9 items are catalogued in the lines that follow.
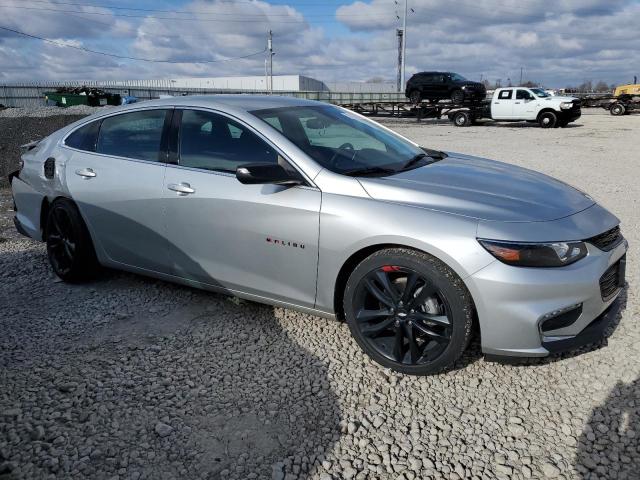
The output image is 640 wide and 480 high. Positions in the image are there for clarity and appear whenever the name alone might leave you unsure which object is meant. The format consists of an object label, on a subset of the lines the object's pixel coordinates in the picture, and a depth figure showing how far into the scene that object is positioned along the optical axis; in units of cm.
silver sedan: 289
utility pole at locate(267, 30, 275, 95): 7056
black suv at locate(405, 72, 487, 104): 3038
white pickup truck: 2491
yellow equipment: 3769
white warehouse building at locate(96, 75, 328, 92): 7925
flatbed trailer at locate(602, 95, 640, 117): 3381
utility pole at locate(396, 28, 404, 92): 5992
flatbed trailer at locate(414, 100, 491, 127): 2808
